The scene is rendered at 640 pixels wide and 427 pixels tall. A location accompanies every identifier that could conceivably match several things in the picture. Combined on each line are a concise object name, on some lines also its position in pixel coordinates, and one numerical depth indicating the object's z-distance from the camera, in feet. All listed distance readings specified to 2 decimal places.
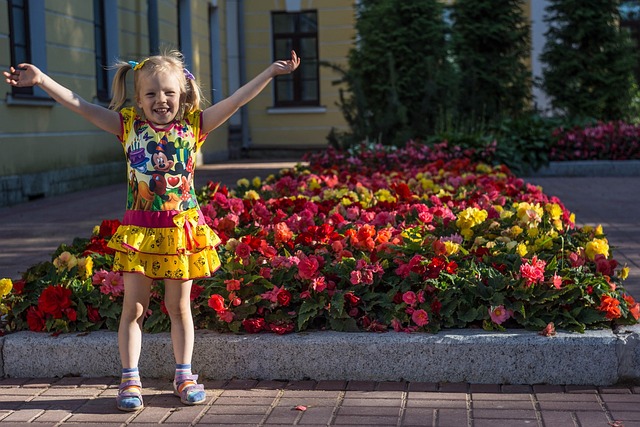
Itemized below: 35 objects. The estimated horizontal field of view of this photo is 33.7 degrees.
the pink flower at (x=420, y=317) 15.03
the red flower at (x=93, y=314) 15.74
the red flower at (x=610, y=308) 15.01
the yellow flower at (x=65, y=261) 17.11
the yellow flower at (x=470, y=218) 19.06
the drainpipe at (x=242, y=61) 78.54
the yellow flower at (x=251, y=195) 25.04
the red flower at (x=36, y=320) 15.80
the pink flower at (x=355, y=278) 15.66
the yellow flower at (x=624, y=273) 16.64
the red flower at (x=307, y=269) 15.70
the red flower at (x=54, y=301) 15.60
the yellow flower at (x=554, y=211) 20.91
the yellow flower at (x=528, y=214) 19.57
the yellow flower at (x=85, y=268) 16.70
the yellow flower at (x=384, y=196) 24.48
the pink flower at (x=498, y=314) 14.97
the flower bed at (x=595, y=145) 51.65
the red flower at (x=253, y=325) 15.30
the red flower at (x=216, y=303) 15.23
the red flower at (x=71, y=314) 15.64
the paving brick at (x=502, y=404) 13.52
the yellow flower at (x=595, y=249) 16.98
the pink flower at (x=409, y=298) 15.30
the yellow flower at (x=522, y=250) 16.71
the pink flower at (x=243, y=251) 16.69
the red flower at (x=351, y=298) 15.38
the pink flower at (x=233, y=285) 15.62
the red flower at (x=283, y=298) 15.37
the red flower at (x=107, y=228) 19.19
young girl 13.70
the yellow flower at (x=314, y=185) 28.32
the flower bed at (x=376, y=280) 15.28
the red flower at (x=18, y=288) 16.38
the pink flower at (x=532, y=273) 15.33
